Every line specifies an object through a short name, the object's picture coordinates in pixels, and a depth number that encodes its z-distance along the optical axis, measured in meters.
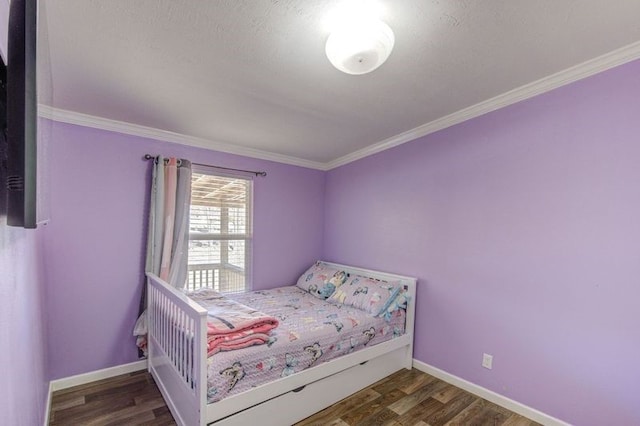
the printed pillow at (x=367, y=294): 2.56
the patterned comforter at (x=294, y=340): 1.68
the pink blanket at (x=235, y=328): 1.76
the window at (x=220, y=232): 2.98
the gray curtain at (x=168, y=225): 2.60
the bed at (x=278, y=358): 1.63
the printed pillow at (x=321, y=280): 3.09
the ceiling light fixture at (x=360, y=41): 1.32
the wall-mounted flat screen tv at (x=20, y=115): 0.65
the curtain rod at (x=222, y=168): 2.65
